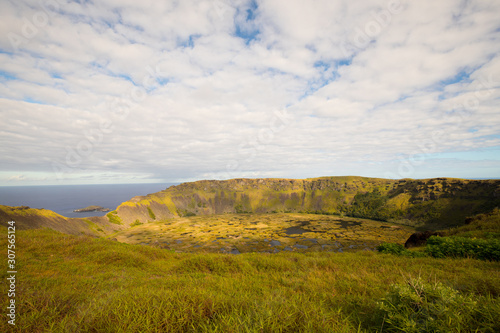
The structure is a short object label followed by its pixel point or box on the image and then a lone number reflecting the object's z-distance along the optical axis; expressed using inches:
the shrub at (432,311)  127.2
